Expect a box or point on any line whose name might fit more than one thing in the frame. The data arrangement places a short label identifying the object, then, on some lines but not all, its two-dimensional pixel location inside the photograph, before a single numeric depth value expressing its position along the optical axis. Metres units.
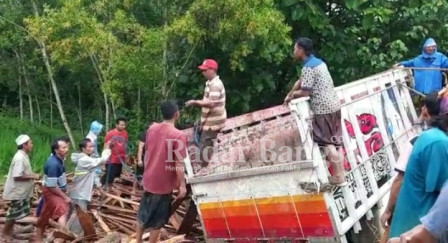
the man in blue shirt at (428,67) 7.88
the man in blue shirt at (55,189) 6.82
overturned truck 5.24
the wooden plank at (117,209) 8.14
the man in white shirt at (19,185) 7.12
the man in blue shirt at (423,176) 3.26
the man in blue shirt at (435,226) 2.28
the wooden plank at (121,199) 8.44
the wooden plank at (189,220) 7.13
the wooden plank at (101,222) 7.37
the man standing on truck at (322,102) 5.36
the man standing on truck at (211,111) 7.07
